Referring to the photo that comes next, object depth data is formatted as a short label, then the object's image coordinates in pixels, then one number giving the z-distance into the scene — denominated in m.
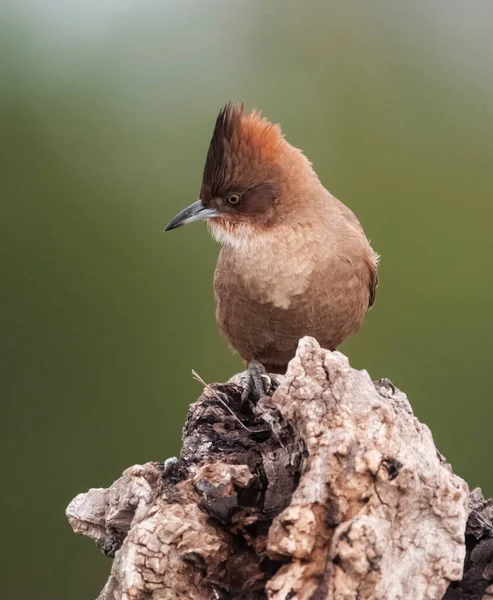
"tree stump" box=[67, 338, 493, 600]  5.07
